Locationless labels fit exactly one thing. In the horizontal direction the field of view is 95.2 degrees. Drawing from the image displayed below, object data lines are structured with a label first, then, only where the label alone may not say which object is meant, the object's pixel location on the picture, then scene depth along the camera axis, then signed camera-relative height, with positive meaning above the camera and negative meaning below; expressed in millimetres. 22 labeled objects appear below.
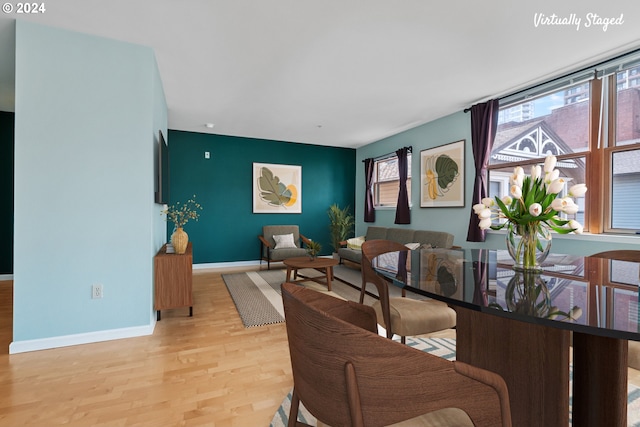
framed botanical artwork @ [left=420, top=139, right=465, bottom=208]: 4109 +545
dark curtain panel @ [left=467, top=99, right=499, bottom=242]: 3607 +862
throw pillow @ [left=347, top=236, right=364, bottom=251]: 5457 -602
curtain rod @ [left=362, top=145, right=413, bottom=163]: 5027 +1087
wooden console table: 2791 -691
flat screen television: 3014 +404
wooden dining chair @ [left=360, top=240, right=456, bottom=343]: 1608 -588
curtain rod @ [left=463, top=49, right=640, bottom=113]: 2566 +1399
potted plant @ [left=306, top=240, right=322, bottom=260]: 4129 -548
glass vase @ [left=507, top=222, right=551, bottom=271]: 1344 -145
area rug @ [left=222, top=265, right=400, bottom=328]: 3026 -1079
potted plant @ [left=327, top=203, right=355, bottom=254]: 6305 -278
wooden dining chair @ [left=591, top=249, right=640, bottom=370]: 1321 -278
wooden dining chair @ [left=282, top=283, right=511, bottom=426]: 696 -410
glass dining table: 828 -286
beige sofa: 4051 -411
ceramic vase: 2977 -318
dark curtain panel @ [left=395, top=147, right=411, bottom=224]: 5070 +363
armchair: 5137 -609
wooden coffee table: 3859 -714
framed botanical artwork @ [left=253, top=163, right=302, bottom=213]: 5914 +464
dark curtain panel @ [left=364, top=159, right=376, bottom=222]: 6109 +386
